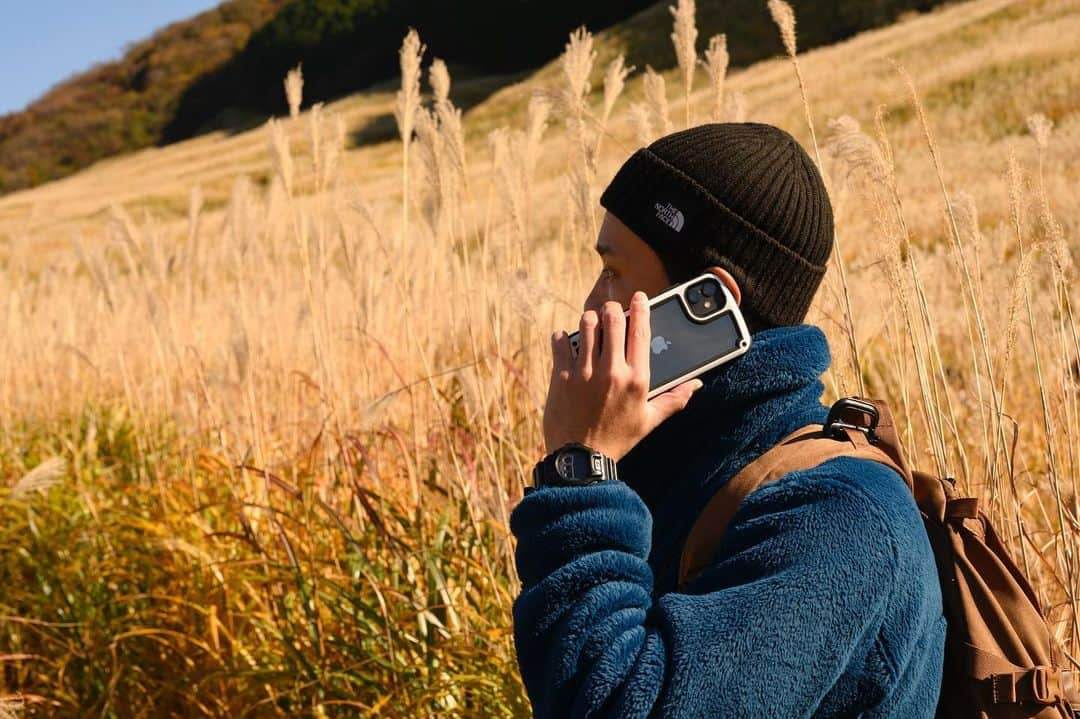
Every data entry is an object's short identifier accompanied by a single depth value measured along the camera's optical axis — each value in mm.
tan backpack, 2193
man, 2101
